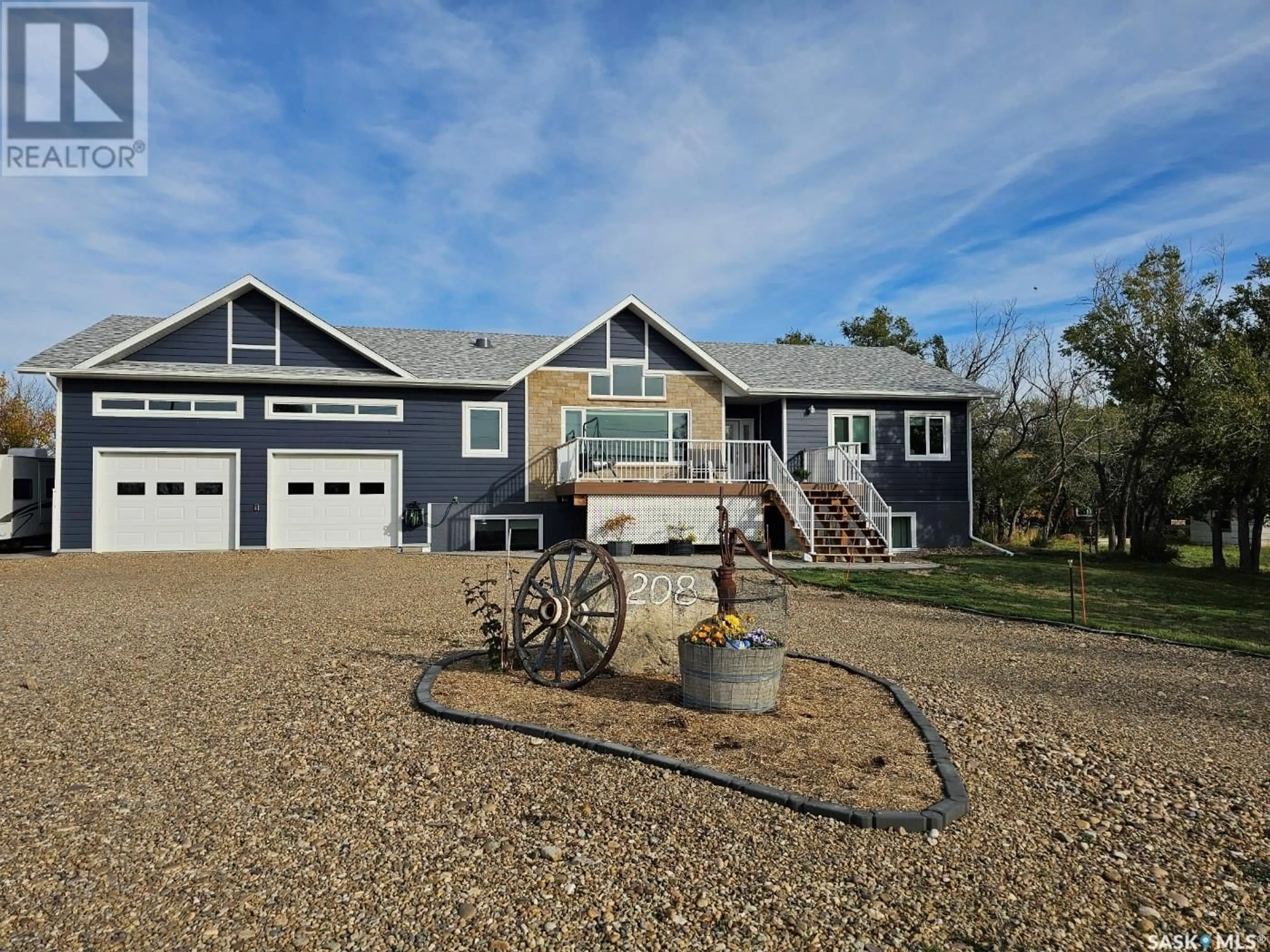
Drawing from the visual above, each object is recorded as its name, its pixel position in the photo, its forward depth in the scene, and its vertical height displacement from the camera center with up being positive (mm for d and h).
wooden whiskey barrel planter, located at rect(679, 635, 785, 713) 5426 -1222
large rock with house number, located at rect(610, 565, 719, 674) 6641 -1078
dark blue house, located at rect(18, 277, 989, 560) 17188 +1325
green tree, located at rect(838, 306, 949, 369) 35331 +7219
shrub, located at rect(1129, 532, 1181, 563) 19688 -1450
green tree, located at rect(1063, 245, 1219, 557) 18672 +3337
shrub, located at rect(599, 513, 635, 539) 17328 -564
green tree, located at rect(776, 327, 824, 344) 38844 +7651
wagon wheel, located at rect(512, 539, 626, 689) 6234 -924
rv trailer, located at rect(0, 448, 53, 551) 17938 +163
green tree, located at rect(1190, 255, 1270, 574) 15195 +1505
